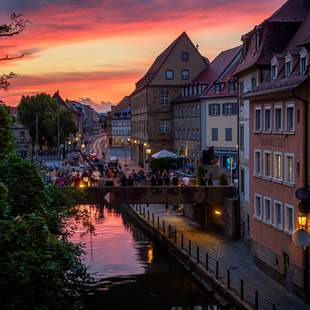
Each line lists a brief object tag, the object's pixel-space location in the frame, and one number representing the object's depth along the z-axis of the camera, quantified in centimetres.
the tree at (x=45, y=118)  11290
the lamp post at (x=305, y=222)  2263
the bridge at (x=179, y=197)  3609
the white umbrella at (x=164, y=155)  5798
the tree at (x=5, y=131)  1775
